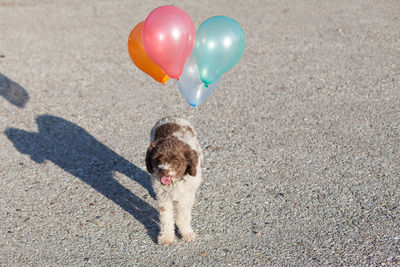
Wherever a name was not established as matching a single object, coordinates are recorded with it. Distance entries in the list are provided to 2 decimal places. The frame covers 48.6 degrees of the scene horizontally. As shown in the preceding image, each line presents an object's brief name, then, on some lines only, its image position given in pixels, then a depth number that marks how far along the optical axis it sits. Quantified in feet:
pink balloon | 15.05
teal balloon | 15.51
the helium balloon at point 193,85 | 16.87
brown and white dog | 14.06
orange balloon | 16.51
